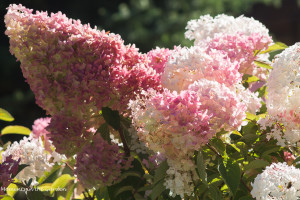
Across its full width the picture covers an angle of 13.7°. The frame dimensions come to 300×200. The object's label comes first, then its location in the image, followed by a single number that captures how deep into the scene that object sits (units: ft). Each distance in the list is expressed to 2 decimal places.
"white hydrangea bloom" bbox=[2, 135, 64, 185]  6.87
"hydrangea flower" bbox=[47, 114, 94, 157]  6.22
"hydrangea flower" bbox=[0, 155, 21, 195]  6.26
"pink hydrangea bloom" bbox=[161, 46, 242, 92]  6.23
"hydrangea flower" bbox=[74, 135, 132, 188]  6.17
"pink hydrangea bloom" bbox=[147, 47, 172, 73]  6.54
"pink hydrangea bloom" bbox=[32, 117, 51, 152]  7.37
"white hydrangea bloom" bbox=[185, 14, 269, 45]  6.96
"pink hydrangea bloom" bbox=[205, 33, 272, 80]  6.63
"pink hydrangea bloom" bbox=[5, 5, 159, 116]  6.20
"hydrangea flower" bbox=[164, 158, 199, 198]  6.06
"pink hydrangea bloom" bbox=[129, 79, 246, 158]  5.97
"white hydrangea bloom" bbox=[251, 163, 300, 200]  5.95
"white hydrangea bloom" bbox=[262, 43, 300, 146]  6.19
